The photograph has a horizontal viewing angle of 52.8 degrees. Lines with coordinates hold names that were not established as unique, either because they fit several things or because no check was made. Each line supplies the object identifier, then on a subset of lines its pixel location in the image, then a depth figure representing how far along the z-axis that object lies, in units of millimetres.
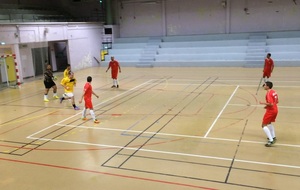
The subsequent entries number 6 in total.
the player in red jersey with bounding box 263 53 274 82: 14367
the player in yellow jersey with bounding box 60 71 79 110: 11734
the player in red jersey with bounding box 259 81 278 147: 7273
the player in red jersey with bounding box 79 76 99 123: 9758
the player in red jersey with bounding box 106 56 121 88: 15641
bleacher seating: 22656
